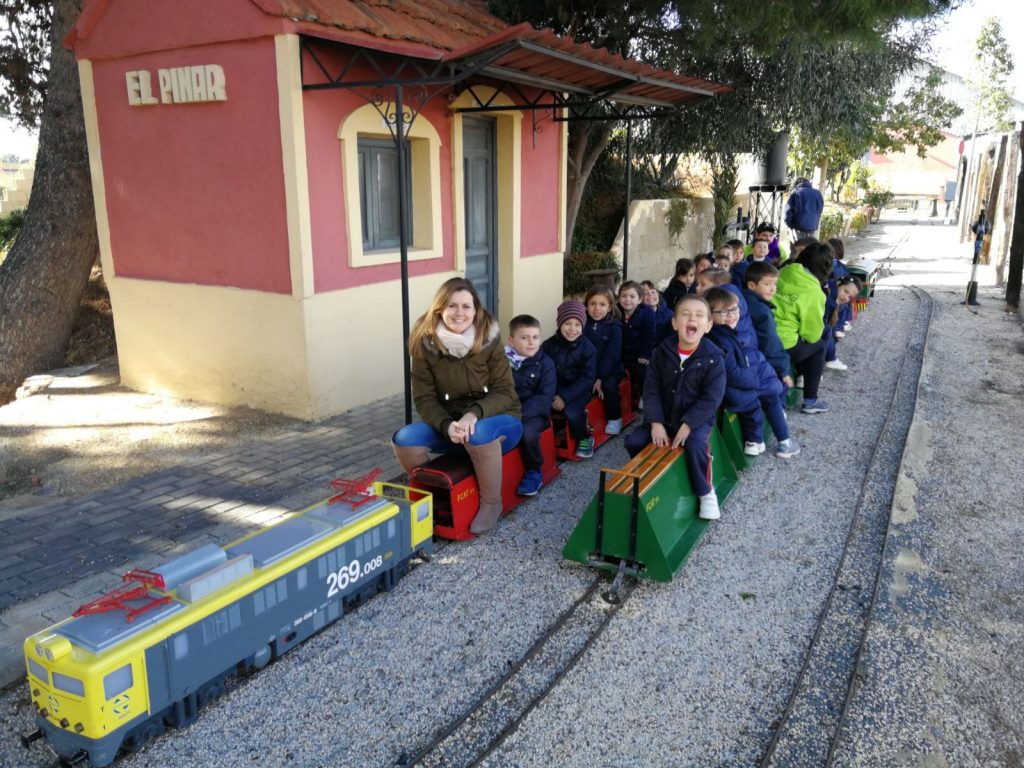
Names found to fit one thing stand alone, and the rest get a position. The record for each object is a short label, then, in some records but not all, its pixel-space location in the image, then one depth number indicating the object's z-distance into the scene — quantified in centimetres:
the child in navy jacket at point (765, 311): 754
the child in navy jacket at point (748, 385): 652
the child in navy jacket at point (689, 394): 564
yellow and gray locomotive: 321
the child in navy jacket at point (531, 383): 623
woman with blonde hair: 550
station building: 743
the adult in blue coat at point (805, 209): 1222
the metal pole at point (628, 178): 1050
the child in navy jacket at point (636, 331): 809
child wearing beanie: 682
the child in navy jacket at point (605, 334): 747
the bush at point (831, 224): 2872
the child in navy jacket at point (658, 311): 831
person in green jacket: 819
